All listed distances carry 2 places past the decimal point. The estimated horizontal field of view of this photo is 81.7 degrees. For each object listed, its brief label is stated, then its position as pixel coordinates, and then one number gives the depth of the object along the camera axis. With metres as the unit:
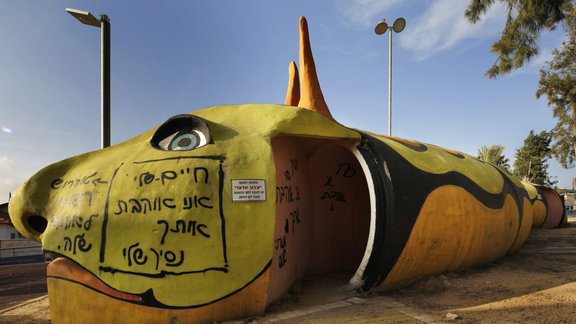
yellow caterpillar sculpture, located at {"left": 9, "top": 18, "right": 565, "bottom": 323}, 3.97
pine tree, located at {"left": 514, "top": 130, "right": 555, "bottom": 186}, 42.03
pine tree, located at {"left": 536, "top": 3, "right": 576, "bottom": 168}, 20.00
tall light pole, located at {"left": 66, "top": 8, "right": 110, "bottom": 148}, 7.73
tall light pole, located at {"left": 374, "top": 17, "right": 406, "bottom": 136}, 14.27
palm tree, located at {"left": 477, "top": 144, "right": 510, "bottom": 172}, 45.00
